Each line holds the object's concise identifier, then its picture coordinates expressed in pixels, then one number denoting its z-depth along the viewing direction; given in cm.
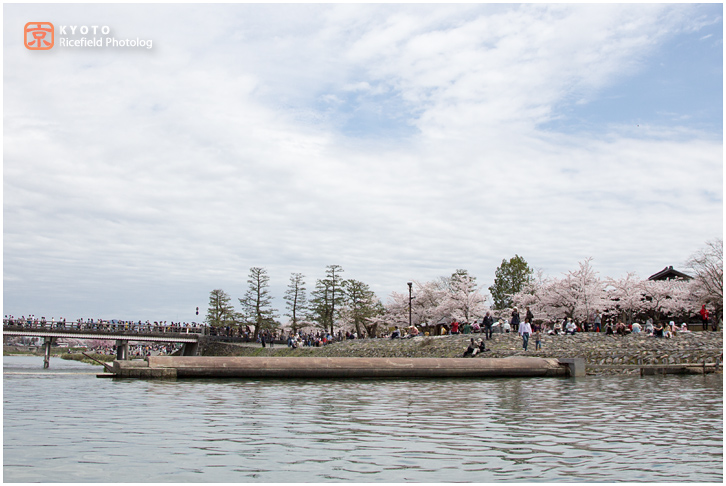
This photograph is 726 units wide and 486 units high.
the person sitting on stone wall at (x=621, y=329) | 3866
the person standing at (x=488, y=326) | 3761
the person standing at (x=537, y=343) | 3227
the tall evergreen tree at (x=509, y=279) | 7962
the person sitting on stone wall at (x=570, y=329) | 4022
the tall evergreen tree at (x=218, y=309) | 9050
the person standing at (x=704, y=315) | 4066
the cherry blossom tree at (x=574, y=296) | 6262
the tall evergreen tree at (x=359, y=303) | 8262
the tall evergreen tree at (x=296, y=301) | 8938
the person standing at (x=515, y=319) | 3479
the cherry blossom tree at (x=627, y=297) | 6272
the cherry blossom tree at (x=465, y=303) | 7262
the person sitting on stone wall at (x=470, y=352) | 3025
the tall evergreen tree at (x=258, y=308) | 8625
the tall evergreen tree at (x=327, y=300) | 8544
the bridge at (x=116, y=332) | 7275
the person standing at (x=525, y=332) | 3103
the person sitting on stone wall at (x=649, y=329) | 3711
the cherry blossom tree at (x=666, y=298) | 6104
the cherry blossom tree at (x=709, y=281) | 5388
